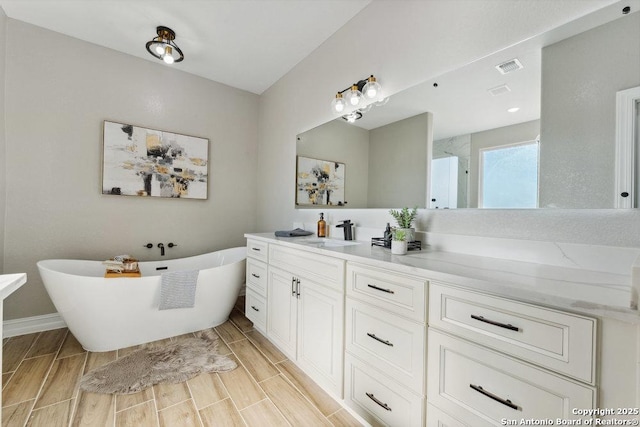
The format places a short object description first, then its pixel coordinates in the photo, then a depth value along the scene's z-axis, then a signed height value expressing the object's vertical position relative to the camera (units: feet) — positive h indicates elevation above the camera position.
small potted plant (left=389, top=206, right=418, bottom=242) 5.25 -0.10
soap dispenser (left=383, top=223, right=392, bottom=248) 5.45 -0.47
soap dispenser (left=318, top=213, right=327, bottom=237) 7.77 -0.46
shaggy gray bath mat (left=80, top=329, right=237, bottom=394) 5.46 -3.71
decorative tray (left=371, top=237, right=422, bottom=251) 5.09 -0.62
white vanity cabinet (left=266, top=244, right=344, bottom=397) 4.92 -2.18
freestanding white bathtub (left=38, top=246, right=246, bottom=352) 6.27 -2.53
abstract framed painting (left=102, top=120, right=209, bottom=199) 8.73 +1.71
